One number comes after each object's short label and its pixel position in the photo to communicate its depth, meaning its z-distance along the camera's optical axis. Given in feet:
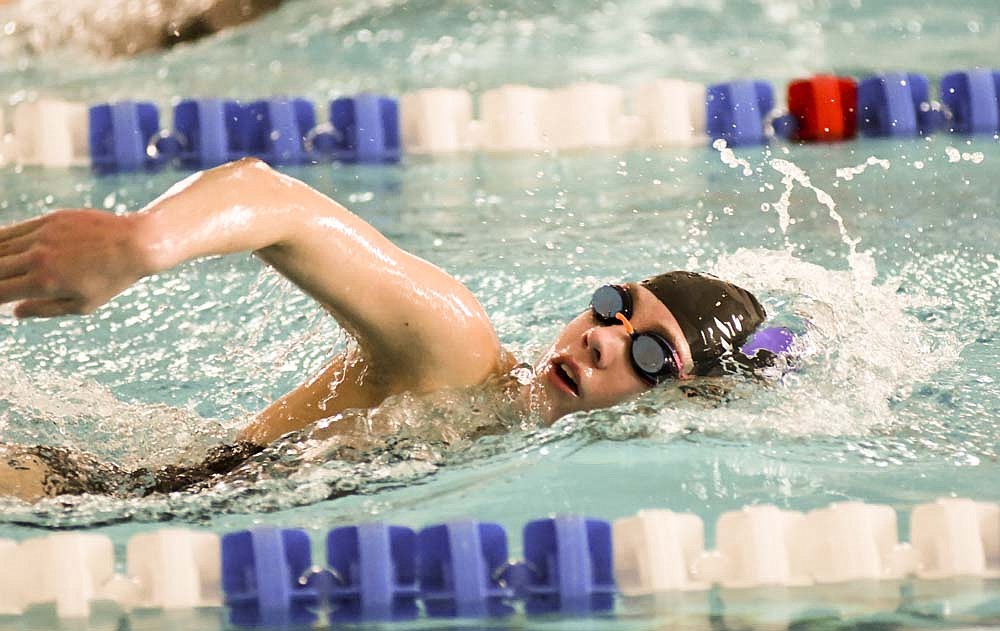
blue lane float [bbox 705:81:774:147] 31.30
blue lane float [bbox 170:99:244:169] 29.78
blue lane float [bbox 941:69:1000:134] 31.37
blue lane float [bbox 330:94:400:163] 30.55
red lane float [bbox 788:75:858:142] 31.55
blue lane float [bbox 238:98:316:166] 30.12
